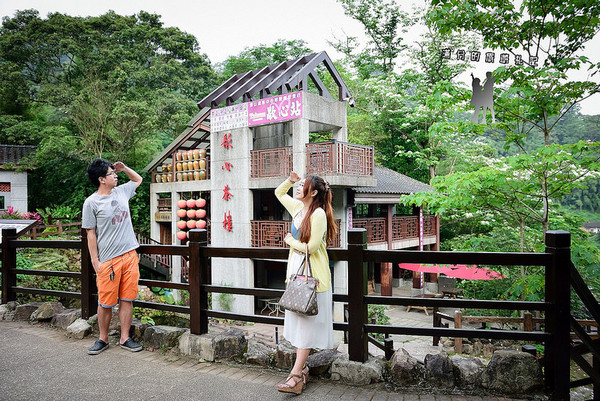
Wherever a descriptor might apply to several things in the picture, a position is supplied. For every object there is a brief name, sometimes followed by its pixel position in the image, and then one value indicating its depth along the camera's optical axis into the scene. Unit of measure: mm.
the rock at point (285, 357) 3604
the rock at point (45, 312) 5313
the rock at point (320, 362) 3438
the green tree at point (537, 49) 5996
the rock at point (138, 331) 4402
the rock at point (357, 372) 3301
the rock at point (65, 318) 4980
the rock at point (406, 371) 3266
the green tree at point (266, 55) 27062
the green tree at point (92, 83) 18922
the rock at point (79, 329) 4609
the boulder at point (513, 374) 3062
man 3934
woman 3092
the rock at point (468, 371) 3188
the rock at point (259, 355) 3734
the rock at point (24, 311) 5461
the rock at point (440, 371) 3219
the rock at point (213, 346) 3893
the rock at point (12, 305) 5674
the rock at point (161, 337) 4170
